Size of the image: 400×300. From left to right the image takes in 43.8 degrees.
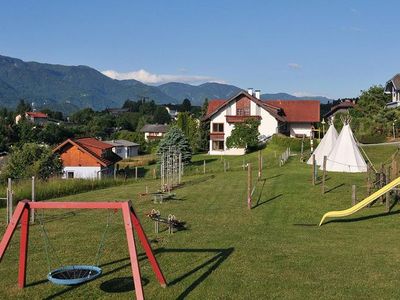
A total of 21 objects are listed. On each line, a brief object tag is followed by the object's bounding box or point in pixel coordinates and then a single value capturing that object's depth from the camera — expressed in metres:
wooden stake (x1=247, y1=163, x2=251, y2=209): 20.12
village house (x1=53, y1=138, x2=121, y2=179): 51.50
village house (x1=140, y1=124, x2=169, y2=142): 129.62
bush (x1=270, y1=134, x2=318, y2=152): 56.09
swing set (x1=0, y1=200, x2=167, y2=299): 8.48
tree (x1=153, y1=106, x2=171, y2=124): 177.75
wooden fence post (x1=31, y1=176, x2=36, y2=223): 17.54
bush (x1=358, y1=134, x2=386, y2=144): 53.11
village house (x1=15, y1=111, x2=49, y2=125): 153.38
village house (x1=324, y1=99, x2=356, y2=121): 96.74
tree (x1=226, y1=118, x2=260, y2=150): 65.12
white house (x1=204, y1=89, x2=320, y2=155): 68.62
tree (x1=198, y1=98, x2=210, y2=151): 77.87
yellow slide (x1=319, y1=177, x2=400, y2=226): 16.86
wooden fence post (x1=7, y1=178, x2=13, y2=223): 16.78
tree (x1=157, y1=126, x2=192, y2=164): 55.46
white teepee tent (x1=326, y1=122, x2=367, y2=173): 32.44
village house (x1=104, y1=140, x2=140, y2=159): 89.00
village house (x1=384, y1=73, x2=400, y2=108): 62.68
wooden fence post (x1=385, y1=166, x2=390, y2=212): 18.34
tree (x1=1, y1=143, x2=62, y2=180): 42.28
